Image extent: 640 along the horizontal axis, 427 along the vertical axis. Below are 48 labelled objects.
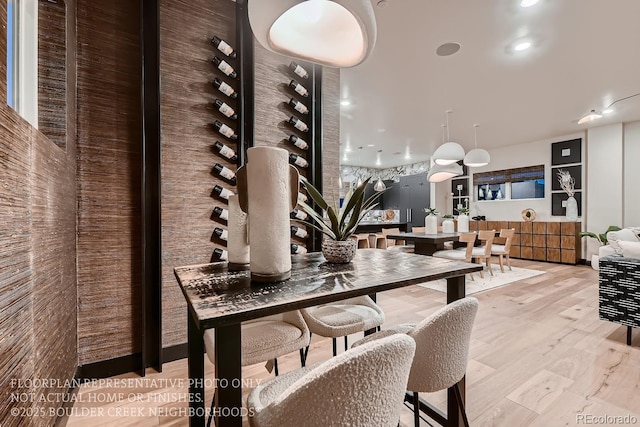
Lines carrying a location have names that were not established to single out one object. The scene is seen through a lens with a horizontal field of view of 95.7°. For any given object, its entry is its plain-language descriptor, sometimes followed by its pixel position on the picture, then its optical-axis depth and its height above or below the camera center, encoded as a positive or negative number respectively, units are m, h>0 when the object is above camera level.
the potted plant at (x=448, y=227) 5.22 -0.29
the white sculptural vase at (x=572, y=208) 5.96 +0.04
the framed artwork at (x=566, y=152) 6.08 +1.26
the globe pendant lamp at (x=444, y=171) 4.87 +0.68
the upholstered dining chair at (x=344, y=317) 1.29 -0.50
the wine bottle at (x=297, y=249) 2.50 -0.33
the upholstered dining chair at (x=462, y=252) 4.19 -0.67
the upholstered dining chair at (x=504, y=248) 4.93 -0.65
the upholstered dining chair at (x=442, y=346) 0.88 -0.42
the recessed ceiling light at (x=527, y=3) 2.29 +1.66
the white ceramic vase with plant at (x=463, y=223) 5.36 -0.23
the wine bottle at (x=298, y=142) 2.56 +0.62
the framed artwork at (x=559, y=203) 6.29 +0.16
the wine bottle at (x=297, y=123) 2.55 +0.78
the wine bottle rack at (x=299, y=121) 2.56 +0.81
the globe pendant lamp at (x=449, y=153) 4.40 +0.88
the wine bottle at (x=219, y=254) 2.19 -0.32
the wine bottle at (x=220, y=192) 2.20 +0.15
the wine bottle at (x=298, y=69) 2.56 +1.27
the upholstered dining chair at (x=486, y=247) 4.52 -0.56
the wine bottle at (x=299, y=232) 2.54 -0.18
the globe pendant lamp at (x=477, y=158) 4.88 +0.89
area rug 4.08 -1.08
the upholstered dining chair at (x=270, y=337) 1.06 -0.48
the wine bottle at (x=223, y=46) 2.19 +1.27
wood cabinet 5.77 -0.64
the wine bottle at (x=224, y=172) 2.20 +0.31
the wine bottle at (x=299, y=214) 2.54 -0.02
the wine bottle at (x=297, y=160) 2.53 +0.45
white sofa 2.25 -0.29
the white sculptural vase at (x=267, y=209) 0.92 +0.01
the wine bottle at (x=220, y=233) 2.19 -0.16
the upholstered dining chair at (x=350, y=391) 0.55 -0.35
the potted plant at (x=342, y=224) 1.24 -0.06
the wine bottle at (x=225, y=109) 2.19 +0.79
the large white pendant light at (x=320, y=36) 1.13 +0.71
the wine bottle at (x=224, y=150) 2.20 +0.47
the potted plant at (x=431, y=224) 4.87 -0.22
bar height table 0.71 -0.24
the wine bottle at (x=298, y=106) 2.55 +0.94
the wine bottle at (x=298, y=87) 2.55 +1.10
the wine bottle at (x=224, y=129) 2.20 +0.63
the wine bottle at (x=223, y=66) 2.20 +1.11
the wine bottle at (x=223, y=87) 2.20 +0.96
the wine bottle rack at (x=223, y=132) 2.20 +0.62
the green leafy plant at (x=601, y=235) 5.21 -0.47
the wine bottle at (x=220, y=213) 2.21 -0.01
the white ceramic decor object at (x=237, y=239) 1.15 -0.11
